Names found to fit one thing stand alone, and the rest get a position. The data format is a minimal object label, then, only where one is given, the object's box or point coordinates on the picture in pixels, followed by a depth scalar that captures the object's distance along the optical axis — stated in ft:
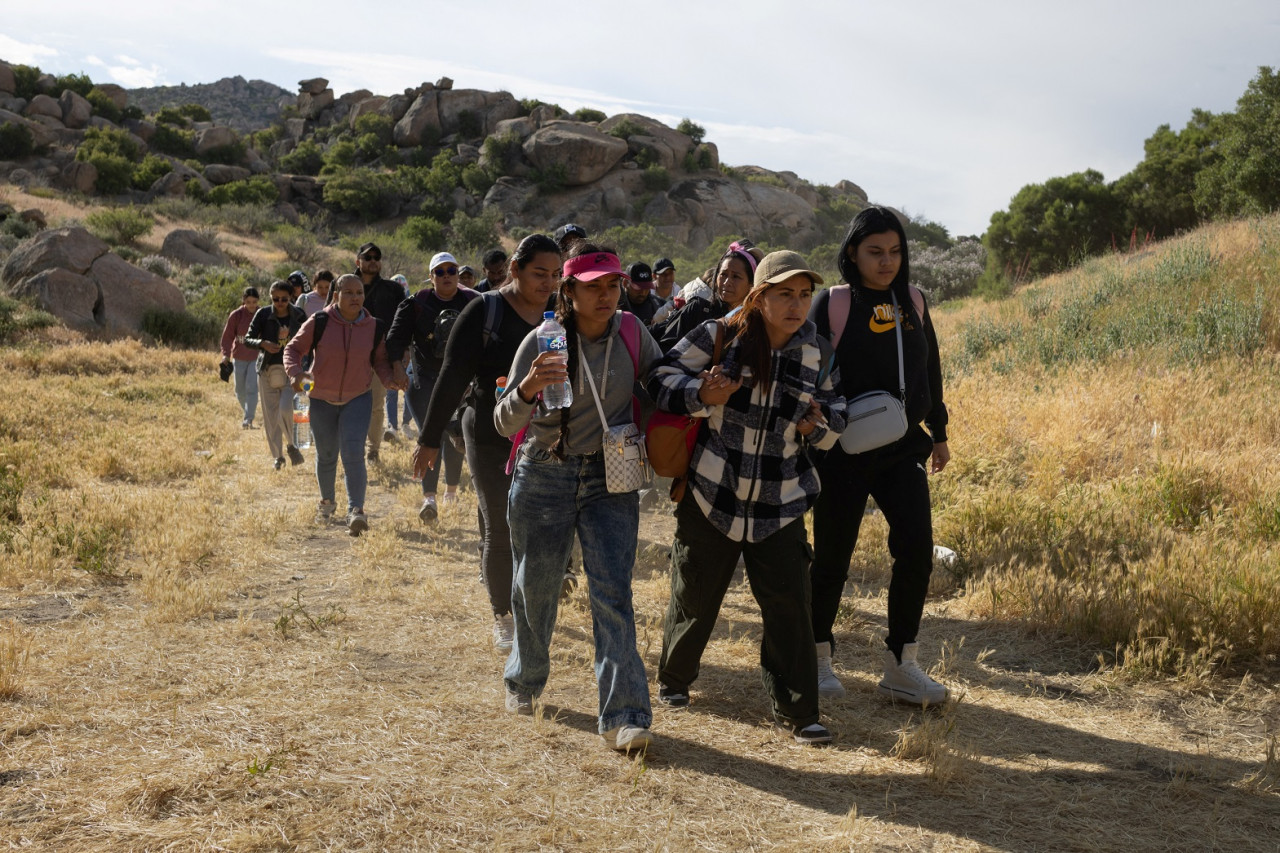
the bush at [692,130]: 236.02
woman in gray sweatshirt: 13.07
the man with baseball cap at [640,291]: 26.63
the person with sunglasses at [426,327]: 26.30
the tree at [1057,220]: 103.55
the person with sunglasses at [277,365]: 34.04
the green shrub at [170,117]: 217.97
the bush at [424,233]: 159.63
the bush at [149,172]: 159.94
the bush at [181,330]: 71.67
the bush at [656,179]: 201.87
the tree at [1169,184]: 100.37
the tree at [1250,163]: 75.15
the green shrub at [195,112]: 238.27
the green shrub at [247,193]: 164.25
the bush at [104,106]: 195.42
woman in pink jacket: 25.59
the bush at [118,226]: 106.63
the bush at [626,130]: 220.04
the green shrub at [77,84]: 200.23
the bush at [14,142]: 158.51
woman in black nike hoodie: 14.57
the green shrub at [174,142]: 193.06
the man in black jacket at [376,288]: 30.48
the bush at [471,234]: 159.12
